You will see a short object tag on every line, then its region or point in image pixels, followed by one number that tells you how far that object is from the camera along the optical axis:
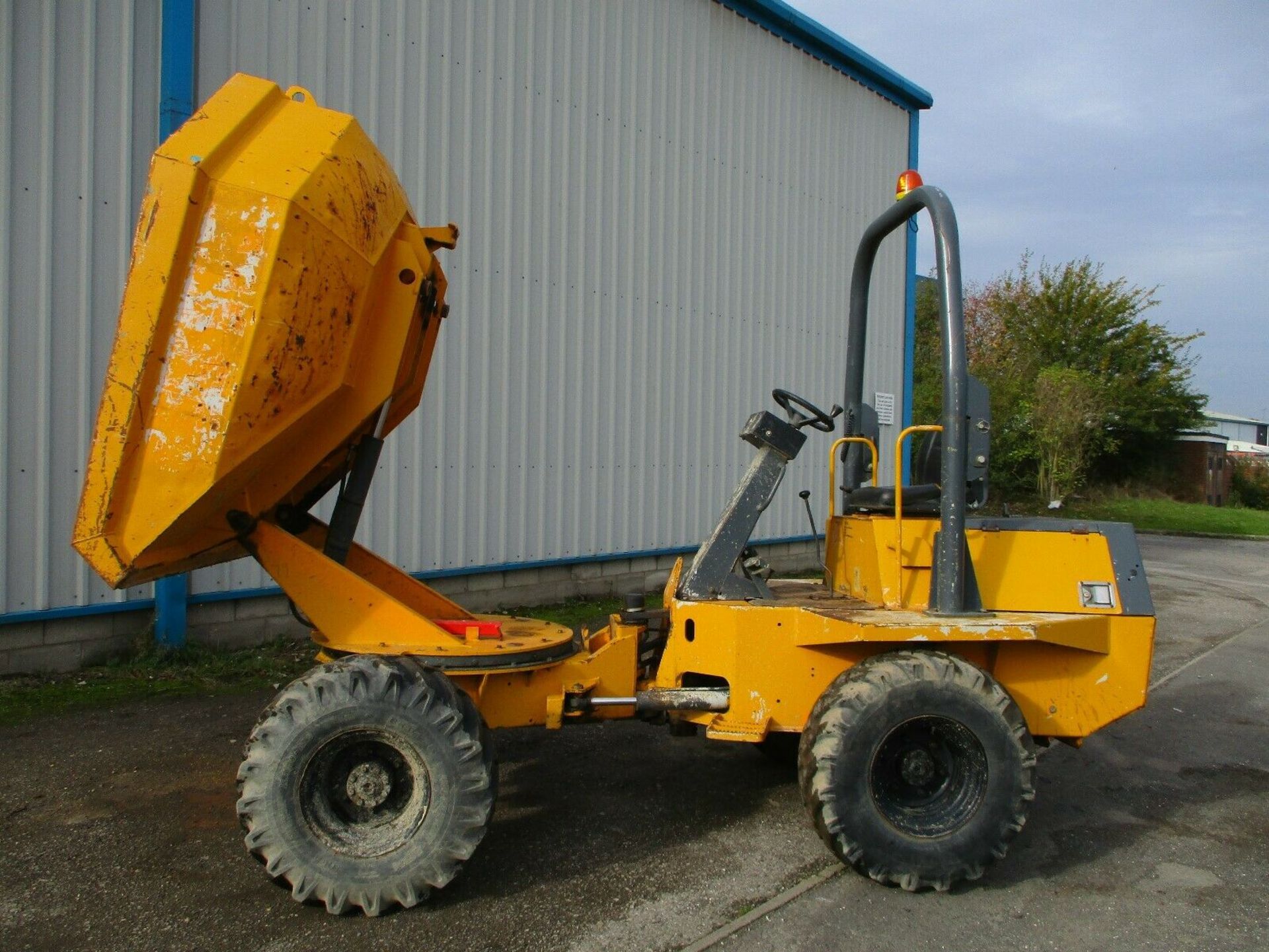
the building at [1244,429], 73.62
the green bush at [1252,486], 34.66
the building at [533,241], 6.28
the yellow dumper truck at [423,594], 3.44
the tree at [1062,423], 24.94
